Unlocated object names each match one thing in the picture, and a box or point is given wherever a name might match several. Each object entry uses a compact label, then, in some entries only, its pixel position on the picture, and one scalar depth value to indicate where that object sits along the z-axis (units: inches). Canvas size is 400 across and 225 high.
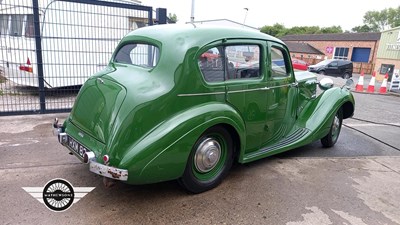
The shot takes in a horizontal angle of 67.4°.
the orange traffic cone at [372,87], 549.0
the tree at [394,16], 2696.9
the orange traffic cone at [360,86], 547.1
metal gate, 216.1
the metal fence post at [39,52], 209.2
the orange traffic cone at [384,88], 551.1
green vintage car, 105.7
